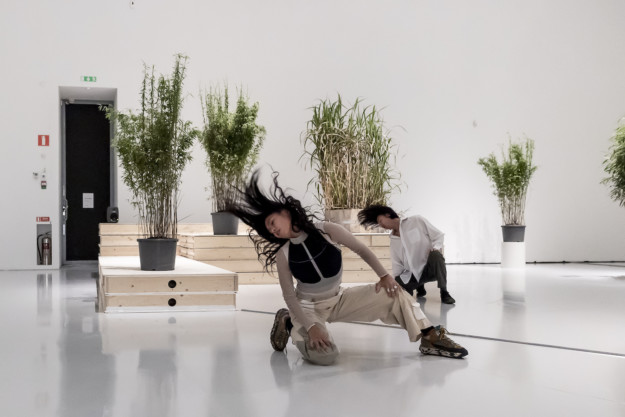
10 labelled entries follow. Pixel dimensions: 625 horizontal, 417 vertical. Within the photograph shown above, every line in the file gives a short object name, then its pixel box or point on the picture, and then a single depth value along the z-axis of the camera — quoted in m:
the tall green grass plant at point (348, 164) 8.09
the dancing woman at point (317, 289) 2.91
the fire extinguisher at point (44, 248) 8.53
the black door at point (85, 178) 9.83
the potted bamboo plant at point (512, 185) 9.11
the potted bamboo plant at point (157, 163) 5.04
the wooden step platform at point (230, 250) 6.90
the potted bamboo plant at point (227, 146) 7.29
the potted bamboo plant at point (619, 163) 7.72
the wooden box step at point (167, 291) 4.61
